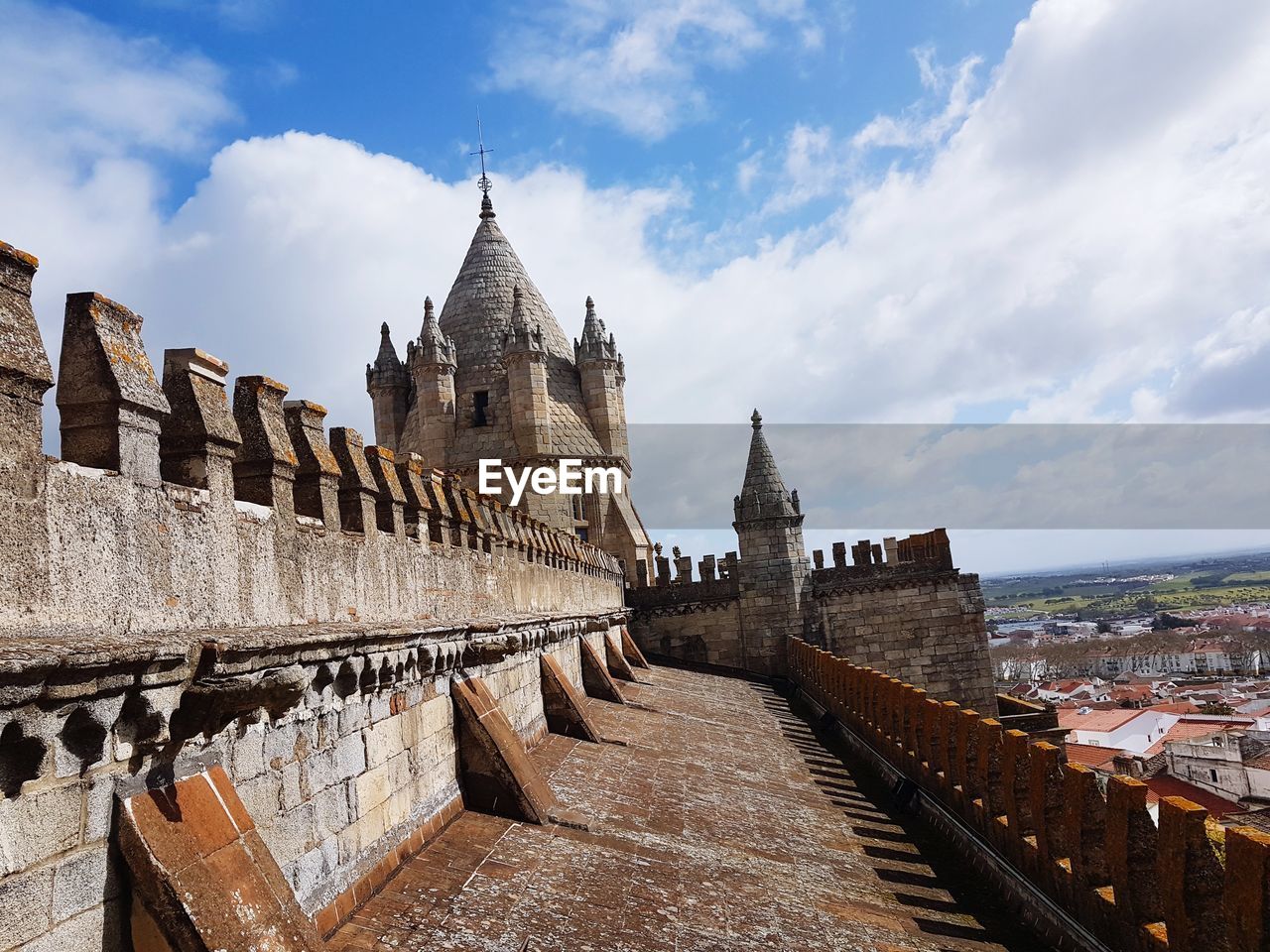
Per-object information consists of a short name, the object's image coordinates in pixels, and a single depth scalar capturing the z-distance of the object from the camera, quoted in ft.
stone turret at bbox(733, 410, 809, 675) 89.15
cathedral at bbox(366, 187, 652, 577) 92.12
